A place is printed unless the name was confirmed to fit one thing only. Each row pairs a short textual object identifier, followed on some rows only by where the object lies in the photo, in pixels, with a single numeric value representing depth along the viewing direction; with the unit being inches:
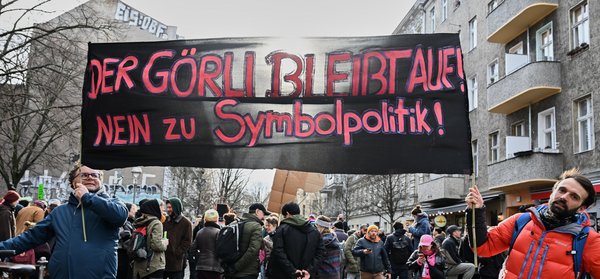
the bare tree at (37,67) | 816.9
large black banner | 254.7
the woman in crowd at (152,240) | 412.2
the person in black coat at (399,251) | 664.4
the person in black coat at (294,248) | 373.7
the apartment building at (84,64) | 858.9
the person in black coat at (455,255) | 420.5
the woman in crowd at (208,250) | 461.1
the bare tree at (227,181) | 1845.5
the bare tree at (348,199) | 2463.3
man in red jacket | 175.9
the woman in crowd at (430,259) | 442.9
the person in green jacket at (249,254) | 398.6
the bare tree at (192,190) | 2337.6
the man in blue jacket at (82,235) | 216.7
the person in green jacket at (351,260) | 630.5
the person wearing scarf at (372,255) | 581.0
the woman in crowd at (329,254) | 486.6
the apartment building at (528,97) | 906.1
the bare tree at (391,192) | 1781.1
